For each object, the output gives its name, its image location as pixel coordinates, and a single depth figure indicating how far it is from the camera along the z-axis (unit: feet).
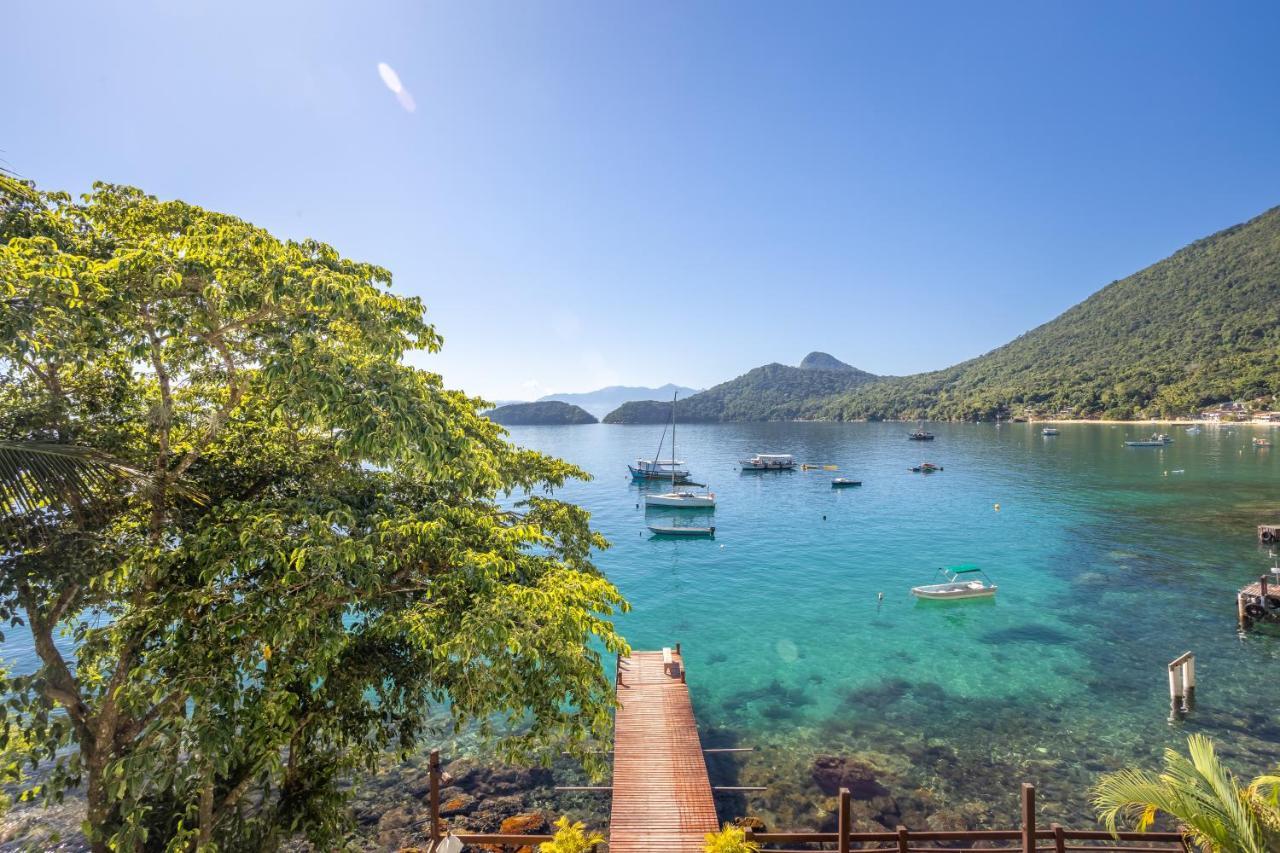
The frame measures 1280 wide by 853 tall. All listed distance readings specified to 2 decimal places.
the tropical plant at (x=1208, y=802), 21.89
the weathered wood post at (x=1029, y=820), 34.27
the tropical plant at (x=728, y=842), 29.19
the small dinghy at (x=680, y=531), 157.07
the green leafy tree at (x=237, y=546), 21.09
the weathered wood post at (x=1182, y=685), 62.23
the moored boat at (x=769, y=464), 287.89
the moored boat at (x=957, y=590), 101.71
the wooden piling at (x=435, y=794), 39.47
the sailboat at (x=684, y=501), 190.90
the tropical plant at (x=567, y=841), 29.55
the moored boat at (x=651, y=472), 260.83
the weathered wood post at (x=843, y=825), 34.35
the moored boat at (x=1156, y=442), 313.96
